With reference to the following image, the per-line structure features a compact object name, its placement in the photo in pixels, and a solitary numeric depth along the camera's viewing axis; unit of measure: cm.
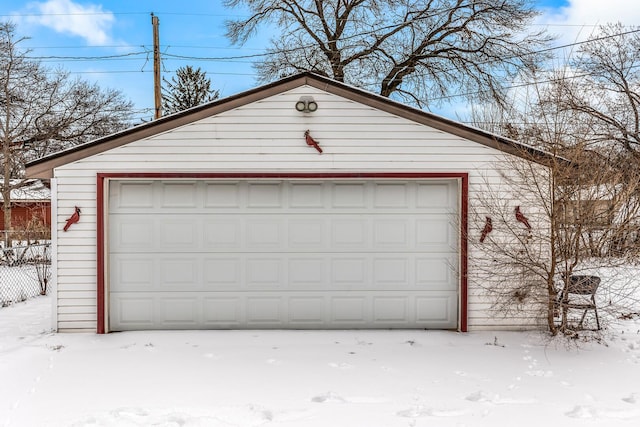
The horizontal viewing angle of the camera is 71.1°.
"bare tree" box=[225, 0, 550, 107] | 1705
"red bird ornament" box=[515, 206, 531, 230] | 632
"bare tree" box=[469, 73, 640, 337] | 559
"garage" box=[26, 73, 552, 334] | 641
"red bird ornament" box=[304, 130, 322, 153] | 642
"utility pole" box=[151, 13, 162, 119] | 1277
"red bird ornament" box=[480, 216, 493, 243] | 638
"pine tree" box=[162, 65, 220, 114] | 2266
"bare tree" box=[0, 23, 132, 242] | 1810
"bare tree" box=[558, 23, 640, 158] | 1567
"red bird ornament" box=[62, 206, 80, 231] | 636
